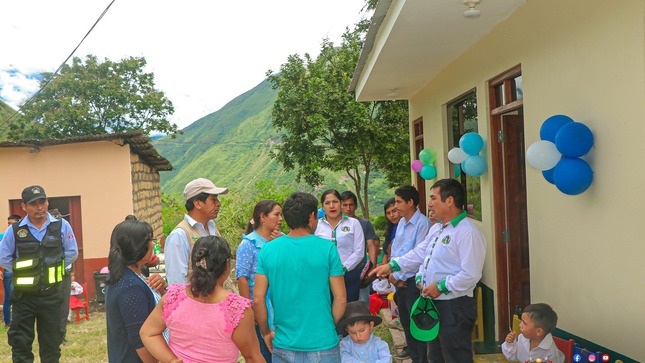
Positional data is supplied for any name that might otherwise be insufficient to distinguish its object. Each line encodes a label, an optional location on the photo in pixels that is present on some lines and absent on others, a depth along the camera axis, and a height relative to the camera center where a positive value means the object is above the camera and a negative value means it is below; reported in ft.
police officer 18.33 -2.47
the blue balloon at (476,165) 18.71 +0.27
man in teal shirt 10.62 -1.90
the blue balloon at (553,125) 11.87 +0.89
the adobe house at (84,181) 36.70 +0.82
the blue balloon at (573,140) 11.08 +0.54
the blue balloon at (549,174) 11.75 -0.07
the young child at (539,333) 11.84 -3.18
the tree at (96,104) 116.37 +17.42
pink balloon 28.56 +0.57
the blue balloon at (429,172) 26.63 +0.20
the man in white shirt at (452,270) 13.58 -2.19
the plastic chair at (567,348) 12.03 -3.60
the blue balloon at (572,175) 11.16 -0.11
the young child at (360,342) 11.76 -3.20
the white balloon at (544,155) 11.39 +0.29
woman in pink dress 8.86 -1.94
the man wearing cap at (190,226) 11.80 -0.79
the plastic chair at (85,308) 30.32 -5.88
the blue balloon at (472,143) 18.71 +0.98
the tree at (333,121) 54.90 +5.49
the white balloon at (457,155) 19.73 +0.64
